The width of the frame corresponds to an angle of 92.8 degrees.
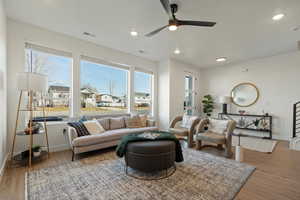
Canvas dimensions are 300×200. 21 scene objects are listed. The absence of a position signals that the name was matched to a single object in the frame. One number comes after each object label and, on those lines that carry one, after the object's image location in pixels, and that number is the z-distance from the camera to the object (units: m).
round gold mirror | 5.59
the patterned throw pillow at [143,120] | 4.46
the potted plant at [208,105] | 6.64
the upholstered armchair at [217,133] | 3.33
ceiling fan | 2.35
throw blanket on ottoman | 2.52
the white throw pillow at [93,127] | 3.36
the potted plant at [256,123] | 5.37
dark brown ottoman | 2.26
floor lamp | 2.63
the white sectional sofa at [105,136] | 3.00
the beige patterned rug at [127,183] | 1.88
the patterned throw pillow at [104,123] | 3.93
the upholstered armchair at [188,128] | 3.94
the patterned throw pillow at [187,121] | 4.17
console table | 5.18
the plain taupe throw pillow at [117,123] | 4.09
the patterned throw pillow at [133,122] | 4.30
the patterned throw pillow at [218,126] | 3.65
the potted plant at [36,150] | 2.83
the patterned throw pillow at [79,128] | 3.14
